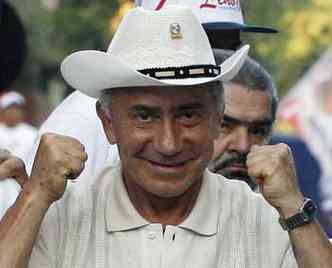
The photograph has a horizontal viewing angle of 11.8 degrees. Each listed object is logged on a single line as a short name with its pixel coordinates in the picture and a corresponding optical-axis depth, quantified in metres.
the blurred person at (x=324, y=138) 15.63
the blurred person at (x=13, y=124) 20.02
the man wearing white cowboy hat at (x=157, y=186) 5.31
